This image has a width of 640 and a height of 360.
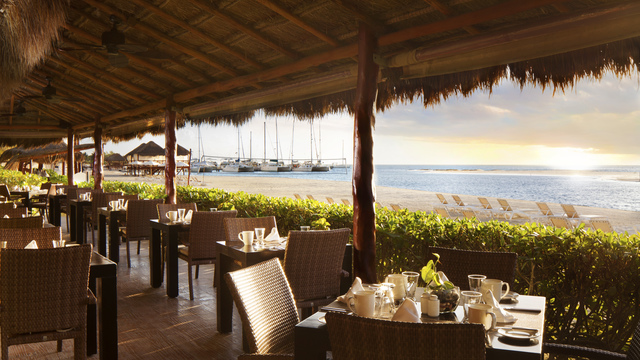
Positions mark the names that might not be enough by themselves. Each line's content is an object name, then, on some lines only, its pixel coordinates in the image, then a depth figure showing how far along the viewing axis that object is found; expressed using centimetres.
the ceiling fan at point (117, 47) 500
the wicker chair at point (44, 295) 257
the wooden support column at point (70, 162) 1384
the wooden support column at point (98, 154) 1203
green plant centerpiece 192
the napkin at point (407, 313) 171
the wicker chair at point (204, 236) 477
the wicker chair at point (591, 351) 194
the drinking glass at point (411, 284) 218
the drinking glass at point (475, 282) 217
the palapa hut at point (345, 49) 332
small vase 192
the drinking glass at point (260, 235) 395
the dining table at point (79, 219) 780
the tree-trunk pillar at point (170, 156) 822
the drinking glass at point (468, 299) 188
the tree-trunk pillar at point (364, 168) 400
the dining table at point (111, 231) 618
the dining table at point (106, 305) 300
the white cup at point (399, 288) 215
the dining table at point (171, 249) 484
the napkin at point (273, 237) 401
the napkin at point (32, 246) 309
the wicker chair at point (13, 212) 519
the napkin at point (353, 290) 207
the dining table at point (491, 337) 157
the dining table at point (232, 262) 356
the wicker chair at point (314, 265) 340
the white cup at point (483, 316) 175
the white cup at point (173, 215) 511
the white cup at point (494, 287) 213
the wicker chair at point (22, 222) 405
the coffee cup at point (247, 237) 381
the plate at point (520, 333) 168
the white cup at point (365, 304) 187
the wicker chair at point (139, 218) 600
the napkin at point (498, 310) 192
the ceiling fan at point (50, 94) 838
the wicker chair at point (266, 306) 192
